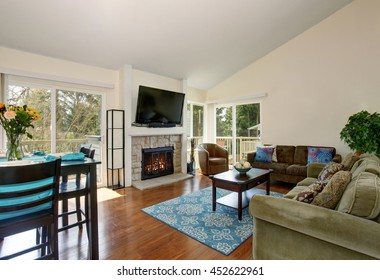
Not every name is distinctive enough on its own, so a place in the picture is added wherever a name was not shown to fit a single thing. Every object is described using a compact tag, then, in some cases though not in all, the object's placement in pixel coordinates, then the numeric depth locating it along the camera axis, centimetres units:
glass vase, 172
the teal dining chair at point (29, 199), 120
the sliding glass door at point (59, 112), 325
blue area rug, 216
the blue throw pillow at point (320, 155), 398
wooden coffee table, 270
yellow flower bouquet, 165
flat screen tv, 425
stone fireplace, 446
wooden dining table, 166
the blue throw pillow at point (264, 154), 447
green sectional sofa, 118
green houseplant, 325
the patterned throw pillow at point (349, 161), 246
